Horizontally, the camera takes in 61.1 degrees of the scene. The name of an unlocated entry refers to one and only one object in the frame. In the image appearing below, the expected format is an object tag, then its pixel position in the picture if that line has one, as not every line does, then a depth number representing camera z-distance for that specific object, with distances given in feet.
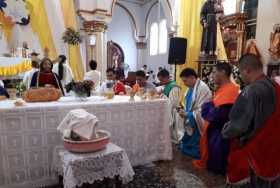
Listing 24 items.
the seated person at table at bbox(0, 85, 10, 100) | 10.95
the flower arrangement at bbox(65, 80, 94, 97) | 9.71
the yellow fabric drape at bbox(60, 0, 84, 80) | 21.31
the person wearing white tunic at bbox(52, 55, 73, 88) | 16.85
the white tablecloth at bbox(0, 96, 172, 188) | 8.02
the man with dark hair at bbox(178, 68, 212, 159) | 11.69
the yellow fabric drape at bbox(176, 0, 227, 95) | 20.44
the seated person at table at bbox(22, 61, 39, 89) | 13.35
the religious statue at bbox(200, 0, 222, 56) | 18.67
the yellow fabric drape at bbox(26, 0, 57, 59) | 20.12
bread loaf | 9.20
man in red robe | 5.92
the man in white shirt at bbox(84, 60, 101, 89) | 17.81
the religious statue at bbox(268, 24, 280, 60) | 12.94
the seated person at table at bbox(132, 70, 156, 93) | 14.09
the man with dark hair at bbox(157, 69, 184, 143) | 13.97
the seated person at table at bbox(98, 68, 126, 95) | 14.70
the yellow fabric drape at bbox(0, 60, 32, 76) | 12.49
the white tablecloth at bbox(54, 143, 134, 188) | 6.94
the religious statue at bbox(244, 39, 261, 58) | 14.57
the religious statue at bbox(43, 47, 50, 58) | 20.28
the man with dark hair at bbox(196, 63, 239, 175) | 9.61
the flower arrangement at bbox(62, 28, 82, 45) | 21.20
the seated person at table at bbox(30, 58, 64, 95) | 11.78
